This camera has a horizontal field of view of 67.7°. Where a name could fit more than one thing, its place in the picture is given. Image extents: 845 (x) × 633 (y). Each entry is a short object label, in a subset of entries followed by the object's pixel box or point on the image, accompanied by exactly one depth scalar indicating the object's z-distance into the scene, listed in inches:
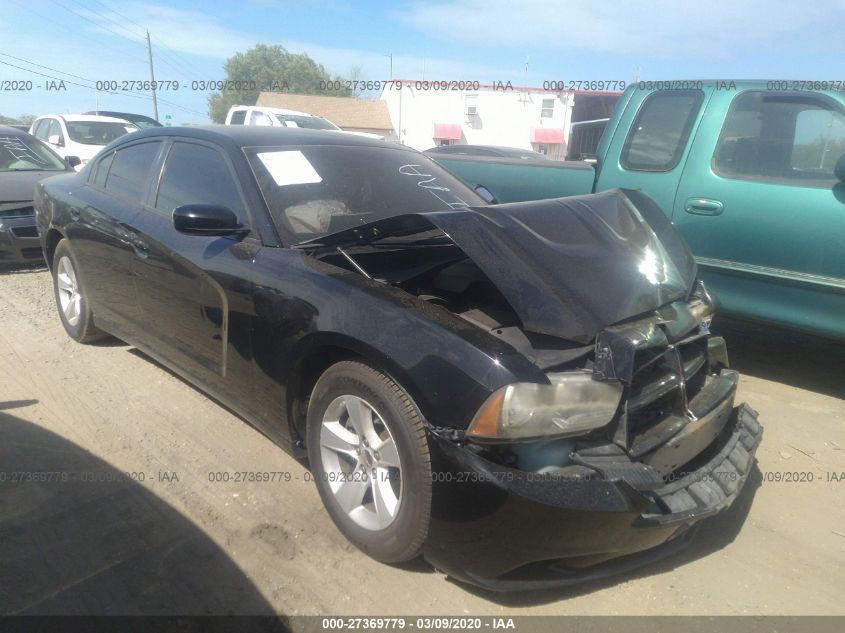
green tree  2625.5
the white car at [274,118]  560.7
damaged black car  79.4
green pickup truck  146.4
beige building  1549.0
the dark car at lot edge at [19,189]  258.1
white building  1363.2
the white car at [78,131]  498.3
